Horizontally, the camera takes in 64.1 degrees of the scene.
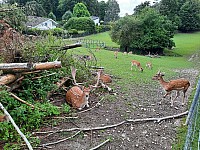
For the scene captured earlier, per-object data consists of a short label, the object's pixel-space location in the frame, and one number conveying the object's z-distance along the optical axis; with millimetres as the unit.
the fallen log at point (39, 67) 3381
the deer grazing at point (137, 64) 8620
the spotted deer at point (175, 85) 4442
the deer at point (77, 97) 4022
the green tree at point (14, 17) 5108
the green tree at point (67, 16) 38713
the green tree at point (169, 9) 25213
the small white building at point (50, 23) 25679
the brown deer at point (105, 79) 5623
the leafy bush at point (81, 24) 30975
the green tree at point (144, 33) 20684
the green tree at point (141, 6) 28361
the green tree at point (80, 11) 39524
